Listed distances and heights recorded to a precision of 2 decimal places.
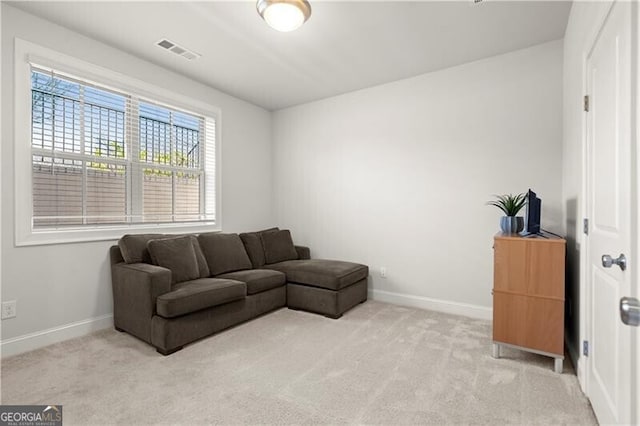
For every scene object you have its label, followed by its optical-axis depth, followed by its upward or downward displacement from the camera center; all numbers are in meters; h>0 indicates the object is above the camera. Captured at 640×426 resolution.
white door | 1.24 +0.01
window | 2.53 +0.57
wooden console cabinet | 2.12 -0.58
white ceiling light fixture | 2.11 +1.36
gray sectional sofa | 2.50 -0.67
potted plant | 2.53 -0.07
